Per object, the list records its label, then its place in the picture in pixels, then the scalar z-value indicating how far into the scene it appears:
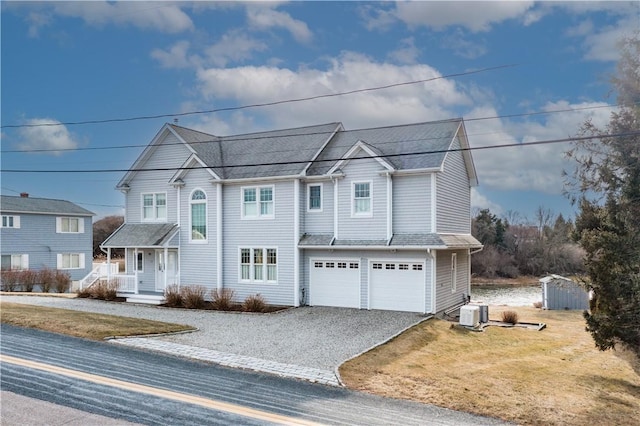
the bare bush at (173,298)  21.11
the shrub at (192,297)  20.58
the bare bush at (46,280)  29.77
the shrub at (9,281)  29.75
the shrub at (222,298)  20.05
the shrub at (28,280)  29.77
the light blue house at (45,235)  35.34
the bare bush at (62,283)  29.61
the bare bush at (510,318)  19.80
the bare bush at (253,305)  19.47
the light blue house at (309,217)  18.88
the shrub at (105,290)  23.16
